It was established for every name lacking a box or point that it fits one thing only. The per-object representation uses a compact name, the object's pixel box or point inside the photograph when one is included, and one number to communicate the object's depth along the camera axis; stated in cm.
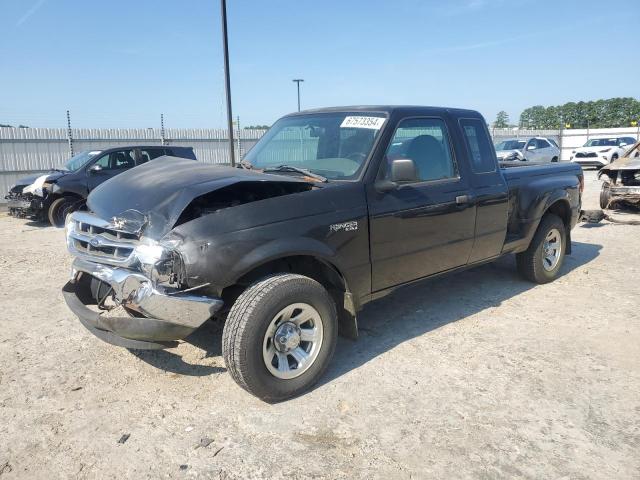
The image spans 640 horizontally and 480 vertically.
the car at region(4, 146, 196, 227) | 1072
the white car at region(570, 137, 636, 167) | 2264
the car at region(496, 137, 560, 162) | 2036
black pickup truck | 300
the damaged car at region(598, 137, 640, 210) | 1038
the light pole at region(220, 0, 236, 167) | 1408
